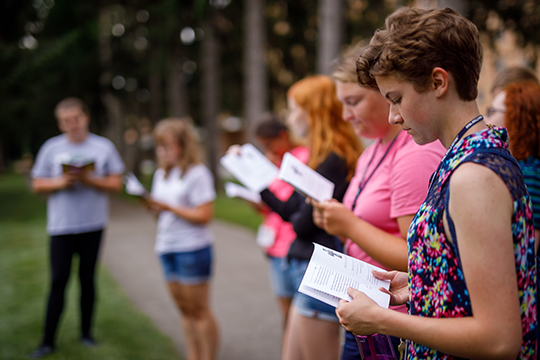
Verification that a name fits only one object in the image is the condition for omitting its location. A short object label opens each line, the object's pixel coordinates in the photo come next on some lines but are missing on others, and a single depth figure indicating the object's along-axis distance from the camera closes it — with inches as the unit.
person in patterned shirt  41.5
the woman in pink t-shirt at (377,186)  67.1
